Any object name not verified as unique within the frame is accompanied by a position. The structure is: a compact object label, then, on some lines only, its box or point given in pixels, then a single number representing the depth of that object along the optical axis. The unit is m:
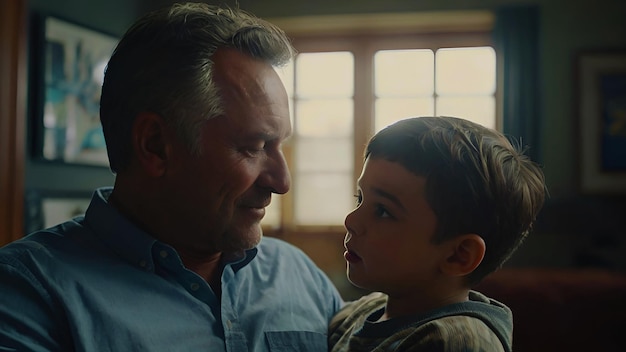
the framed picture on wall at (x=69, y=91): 3.83
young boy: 1.09
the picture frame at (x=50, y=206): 3.68
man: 1.20
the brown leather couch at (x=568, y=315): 2.05
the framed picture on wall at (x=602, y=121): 4.64
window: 4.93
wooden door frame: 3.25
